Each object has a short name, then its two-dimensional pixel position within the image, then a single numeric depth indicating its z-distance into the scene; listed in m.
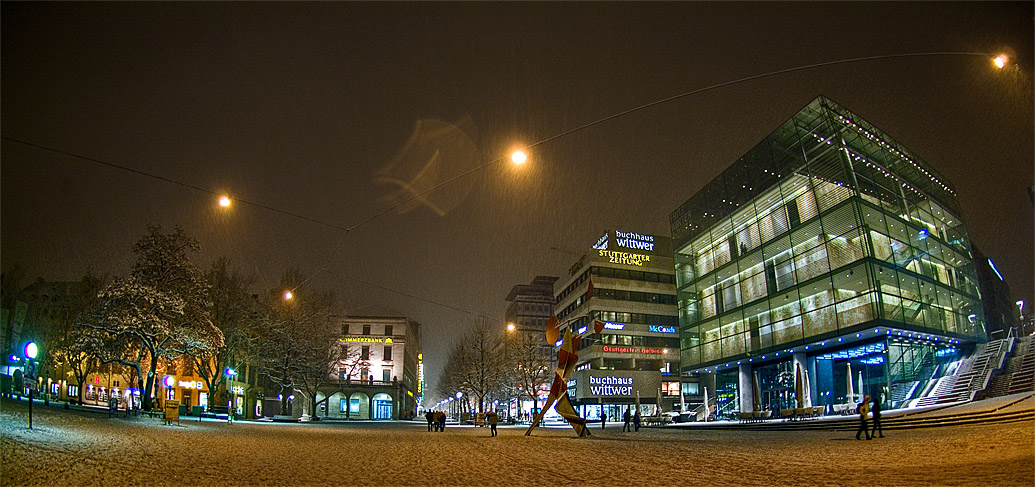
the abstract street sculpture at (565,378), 27.67
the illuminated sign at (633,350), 75.24
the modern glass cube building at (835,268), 39.22
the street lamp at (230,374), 44.73
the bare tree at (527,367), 63.62
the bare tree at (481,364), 65.94
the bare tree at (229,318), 44.94
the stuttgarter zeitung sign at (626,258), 78.81
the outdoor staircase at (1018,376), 32.85
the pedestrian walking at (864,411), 19.75
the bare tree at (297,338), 51.59
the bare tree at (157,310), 33.41
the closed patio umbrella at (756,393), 49.44
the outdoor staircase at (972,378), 34.75
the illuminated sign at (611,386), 73.24
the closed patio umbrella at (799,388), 41.46
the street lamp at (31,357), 19.99
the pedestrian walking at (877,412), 20.50
